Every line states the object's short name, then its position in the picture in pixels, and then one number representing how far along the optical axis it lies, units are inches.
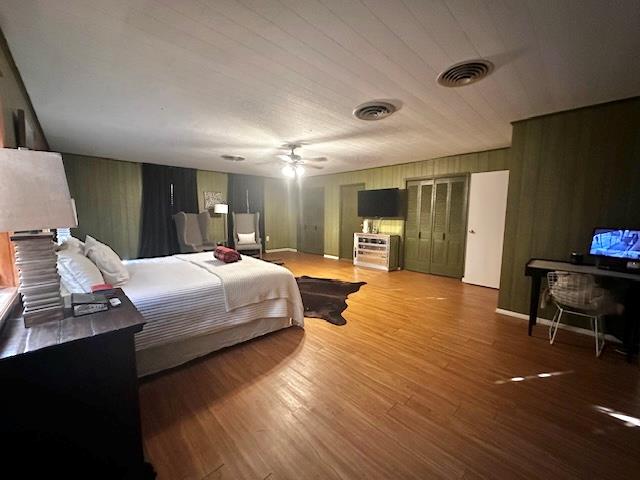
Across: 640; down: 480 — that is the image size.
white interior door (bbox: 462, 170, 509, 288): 167.2
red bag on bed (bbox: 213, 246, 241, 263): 119.8
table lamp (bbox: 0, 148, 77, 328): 38.7
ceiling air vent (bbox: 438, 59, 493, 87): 72.2
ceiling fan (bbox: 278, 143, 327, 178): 160.1
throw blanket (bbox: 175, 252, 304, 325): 93.0
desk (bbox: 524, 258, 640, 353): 92.3
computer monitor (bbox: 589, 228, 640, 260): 92.4
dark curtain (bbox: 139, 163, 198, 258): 222.1
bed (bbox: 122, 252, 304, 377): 77.6
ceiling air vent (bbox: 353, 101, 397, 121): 99.0
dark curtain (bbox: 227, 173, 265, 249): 271.3
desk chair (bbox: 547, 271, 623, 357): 90.6
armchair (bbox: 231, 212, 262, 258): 236.3
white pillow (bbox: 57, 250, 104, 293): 71.0
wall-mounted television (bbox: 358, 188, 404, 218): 221.0
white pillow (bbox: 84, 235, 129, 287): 84.3
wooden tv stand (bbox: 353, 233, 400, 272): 218.8
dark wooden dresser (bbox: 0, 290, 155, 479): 37.8
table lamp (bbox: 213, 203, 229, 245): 248.1
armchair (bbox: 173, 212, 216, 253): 212.5
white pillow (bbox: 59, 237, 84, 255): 82.9
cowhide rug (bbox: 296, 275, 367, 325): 127.9
